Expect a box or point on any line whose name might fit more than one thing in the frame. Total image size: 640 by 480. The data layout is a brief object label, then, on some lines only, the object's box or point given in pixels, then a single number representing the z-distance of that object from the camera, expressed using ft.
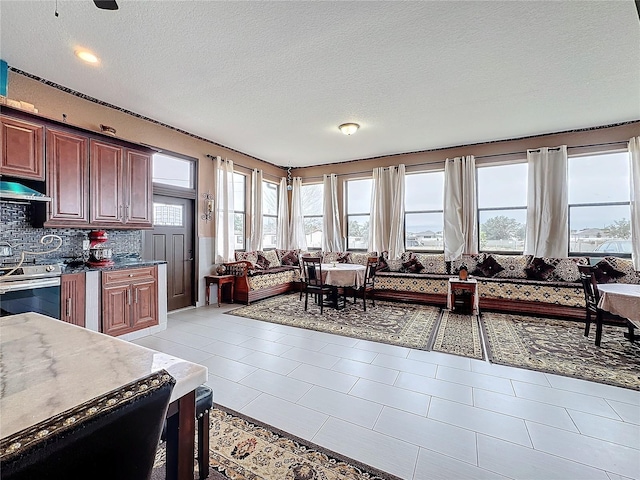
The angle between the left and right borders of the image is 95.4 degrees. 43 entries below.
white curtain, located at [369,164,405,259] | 20.29
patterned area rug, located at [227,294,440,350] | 12.18
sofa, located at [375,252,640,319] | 14.69
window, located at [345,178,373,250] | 22.52
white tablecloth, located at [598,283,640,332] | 9.07
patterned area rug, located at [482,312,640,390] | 8.77
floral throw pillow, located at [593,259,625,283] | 14.55
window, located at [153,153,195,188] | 15.39
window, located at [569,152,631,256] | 15.65
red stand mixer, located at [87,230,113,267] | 11.22
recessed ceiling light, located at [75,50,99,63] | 9.12
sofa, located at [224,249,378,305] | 17.95
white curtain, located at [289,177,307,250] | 24.07
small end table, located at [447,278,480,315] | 15.42
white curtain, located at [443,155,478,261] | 18.30
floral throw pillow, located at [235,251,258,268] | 19.34
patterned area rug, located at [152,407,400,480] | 5.15
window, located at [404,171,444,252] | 19.97
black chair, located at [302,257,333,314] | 15.79
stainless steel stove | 8.33
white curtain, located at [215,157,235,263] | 18.12
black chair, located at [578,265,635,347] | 10.75
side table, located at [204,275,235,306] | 17.26
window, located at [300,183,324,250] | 24.25
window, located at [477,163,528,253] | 17.84
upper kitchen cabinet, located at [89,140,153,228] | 11.49
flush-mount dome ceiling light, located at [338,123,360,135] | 14.63
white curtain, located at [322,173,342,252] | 22.84
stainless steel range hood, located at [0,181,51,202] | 8.89
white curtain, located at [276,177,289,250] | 24.00
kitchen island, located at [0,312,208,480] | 2.24
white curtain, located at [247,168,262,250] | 21.04
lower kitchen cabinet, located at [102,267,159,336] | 11.02
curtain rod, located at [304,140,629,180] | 15.45
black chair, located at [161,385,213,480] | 4.35
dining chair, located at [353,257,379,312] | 16.14
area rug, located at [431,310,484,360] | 10.61
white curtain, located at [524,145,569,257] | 16.25
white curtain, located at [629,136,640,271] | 14.57
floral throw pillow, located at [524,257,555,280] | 15.99
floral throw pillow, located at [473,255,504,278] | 17.19
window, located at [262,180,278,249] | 23.18
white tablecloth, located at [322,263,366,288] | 15.62
